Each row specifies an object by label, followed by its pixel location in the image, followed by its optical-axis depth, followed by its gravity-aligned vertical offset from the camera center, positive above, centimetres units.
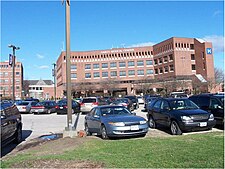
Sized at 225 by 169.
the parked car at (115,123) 722 -117
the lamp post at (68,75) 815 +79
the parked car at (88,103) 1809 -97
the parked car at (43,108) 2009 -144
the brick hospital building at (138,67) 5866 +836
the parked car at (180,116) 792 -107
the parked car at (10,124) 649 -106
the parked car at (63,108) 1902 -141
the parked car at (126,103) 1932 -108
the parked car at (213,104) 898 -67
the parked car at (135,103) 2220 -129
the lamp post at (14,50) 2132 +502
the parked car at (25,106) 2093 -124
